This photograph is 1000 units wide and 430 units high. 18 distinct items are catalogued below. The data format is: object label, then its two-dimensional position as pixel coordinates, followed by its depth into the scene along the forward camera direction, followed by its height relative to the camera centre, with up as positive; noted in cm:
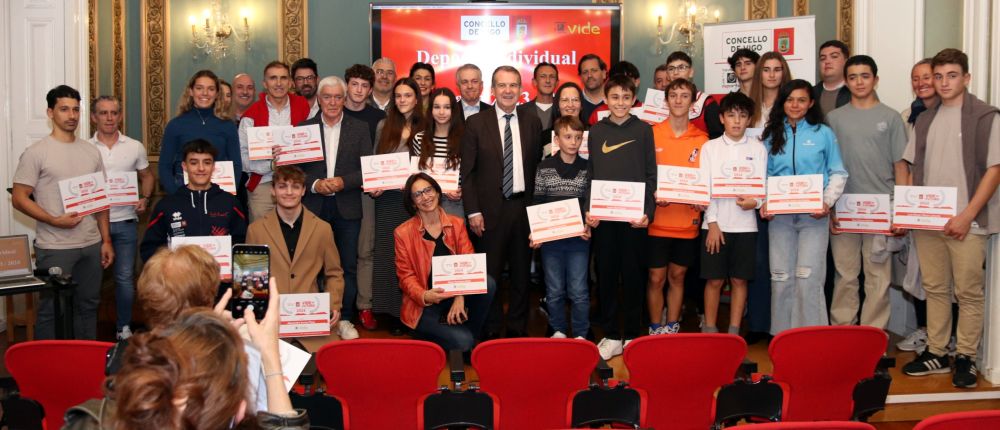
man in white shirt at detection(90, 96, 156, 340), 525 -16
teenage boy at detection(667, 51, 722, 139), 539 +56
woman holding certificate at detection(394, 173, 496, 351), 465 -45
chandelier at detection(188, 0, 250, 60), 809 +152
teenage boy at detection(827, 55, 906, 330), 488 +9
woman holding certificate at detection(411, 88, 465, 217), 508 +26
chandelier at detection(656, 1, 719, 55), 834 +162
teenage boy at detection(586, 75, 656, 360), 484 -21
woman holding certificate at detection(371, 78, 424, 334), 524 -13
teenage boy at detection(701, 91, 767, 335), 481 -18
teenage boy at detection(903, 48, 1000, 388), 454 -8
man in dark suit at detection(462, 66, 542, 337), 504 +2
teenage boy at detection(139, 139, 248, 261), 484 -14
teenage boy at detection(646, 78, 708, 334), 495 -21
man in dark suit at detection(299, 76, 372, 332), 532 +11
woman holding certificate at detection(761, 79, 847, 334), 479 -10
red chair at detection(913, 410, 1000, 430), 209 -61
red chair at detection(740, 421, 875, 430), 202 -60
